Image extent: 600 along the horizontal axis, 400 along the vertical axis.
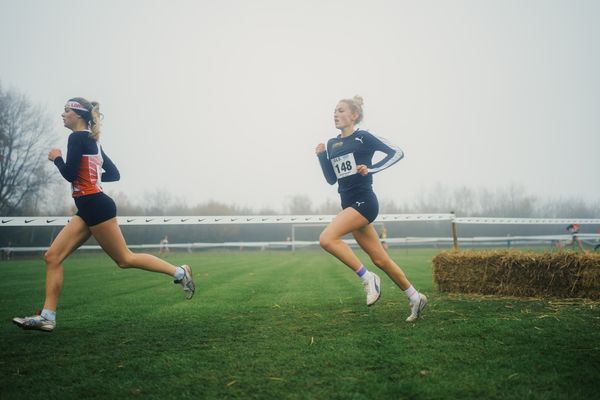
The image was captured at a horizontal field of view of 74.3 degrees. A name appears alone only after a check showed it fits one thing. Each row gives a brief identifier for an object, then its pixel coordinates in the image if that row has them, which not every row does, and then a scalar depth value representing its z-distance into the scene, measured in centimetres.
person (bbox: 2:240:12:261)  2420
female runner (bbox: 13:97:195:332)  420
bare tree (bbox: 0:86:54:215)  3616
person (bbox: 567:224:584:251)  2029
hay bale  618
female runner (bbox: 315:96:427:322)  457
